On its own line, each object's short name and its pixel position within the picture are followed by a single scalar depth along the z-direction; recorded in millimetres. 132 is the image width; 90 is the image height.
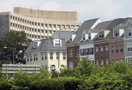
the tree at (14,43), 122938
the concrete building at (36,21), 156125
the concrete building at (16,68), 53156
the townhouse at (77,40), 95375
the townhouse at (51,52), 110000
